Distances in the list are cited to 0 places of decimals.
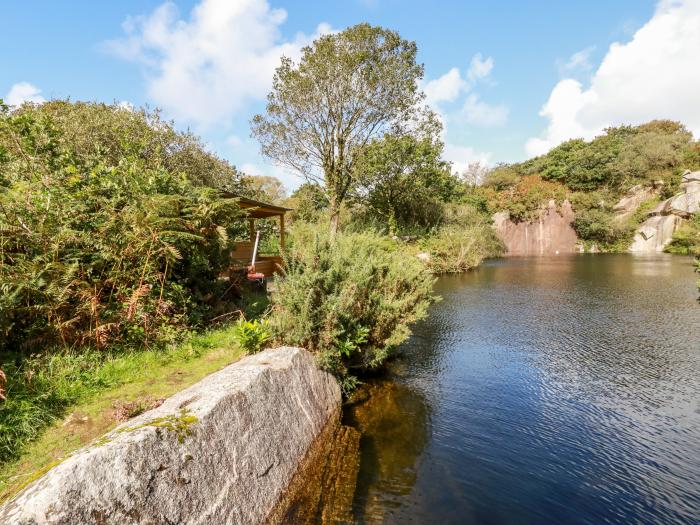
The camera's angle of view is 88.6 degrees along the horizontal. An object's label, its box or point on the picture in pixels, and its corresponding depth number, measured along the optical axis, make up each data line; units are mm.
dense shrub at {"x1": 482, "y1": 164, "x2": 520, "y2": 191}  45375
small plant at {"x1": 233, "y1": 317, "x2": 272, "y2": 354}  5785
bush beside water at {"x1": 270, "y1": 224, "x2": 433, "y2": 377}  5785
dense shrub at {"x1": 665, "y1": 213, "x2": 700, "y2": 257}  29486
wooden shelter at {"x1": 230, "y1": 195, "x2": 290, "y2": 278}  11903
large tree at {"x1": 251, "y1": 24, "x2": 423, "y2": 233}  21188
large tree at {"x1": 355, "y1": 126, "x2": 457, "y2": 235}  23125
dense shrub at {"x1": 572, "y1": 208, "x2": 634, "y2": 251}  37438
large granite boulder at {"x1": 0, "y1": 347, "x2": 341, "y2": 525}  2152
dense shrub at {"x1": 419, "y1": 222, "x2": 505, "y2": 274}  23391
